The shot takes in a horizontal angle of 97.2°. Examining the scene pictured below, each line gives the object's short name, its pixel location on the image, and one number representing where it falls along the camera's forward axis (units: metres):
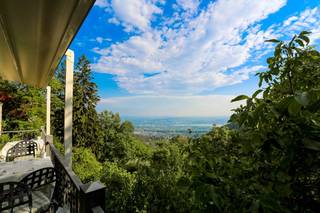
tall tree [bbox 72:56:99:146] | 12.97
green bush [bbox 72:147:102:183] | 10.40
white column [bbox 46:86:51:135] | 4.45
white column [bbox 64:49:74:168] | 2.68
